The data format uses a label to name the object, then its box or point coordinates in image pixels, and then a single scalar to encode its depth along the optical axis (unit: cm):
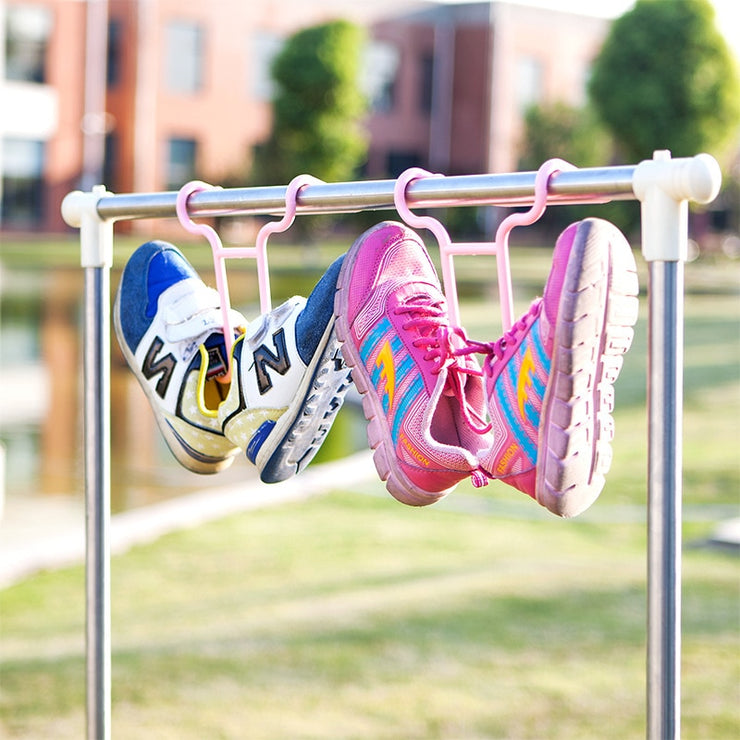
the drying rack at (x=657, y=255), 211
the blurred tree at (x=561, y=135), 3823
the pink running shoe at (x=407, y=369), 224
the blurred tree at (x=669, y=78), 3215
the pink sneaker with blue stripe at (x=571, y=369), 210
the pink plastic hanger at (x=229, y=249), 232
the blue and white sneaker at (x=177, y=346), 247
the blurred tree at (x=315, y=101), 3228
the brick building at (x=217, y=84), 3279
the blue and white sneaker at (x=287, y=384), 234
